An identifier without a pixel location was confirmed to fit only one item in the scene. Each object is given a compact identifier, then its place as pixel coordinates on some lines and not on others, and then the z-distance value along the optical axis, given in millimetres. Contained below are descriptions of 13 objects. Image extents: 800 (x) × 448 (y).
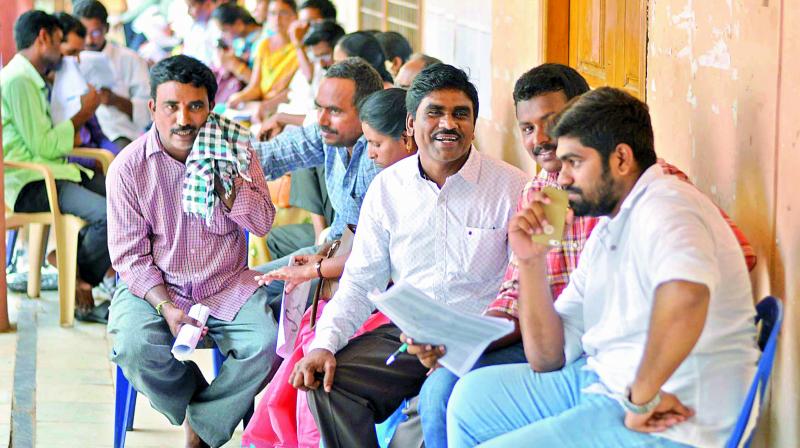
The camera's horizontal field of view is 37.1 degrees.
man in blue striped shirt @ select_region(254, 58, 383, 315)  4457
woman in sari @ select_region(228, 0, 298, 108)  8484
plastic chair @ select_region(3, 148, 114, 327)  6207
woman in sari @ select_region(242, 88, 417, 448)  3607
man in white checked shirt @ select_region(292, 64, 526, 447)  3396
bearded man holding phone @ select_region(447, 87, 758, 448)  2387
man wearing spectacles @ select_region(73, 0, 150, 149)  7648
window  7648
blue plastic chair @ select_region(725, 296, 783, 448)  2361
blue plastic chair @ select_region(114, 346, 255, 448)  4258
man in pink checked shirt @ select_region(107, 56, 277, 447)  4031
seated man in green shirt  6242
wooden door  3924
